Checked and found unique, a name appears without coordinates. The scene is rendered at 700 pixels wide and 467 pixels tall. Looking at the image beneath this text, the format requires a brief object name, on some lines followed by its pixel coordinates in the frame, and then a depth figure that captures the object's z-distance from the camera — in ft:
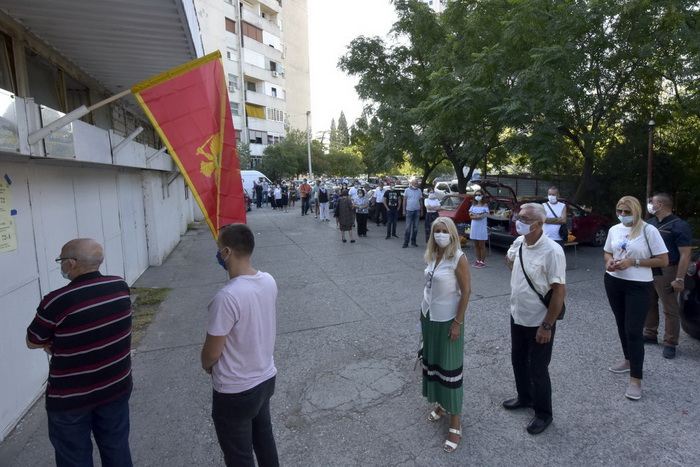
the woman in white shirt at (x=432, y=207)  35.45
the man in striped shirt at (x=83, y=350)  7.53
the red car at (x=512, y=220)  33.99
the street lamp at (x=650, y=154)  37.87
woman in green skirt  10.51
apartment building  136.77
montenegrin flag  10.28
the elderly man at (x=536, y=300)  10.42
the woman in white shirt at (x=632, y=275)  12.26
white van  96.07
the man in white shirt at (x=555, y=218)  24.30
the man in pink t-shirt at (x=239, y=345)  7.32
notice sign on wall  11.91
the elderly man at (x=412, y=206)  37.42
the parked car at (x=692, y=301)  14.74
